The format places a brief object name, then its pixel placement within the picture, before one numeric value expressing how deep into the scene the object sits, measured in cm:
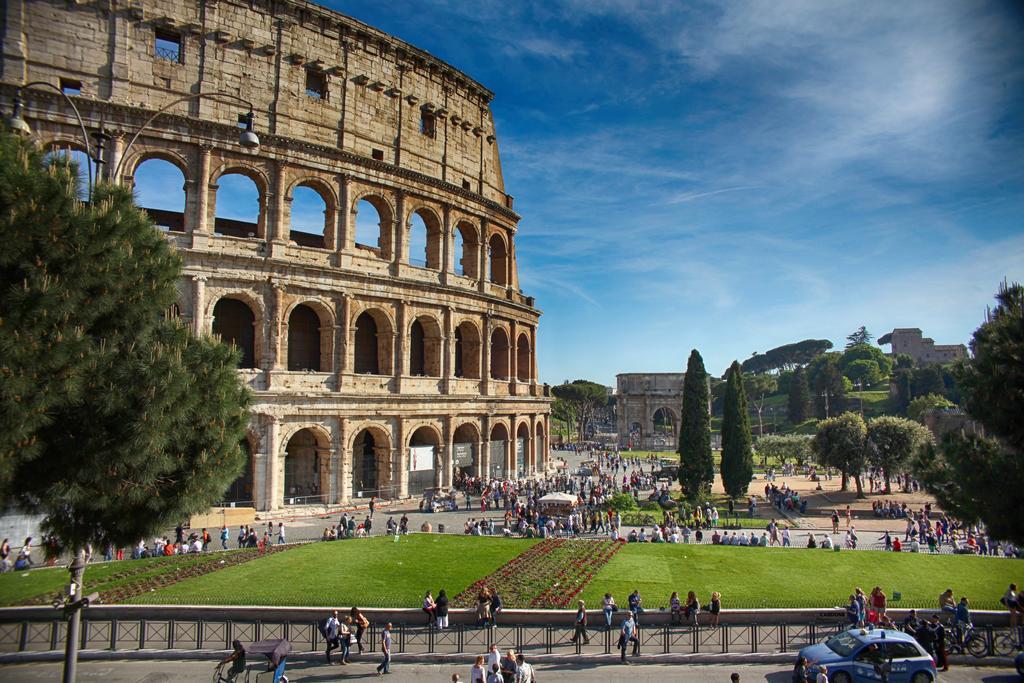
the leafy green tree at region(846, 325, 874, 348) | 17325
